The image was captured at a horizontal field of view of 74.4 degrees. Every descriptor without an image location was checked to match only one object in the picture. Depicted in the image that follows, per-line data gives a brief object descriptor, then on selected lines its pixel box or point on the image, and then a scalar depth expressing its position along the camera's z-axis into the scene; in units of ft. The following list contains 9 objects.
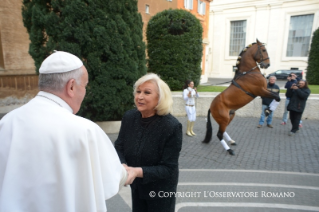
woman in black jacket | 6.65
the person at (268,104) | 26.08
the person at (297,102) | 23.32
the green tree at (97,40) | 20.54
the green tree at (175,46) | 34.65
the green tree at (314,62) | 58.76
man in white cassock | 3.71
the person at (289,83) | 26.22
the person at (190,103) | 23.48
